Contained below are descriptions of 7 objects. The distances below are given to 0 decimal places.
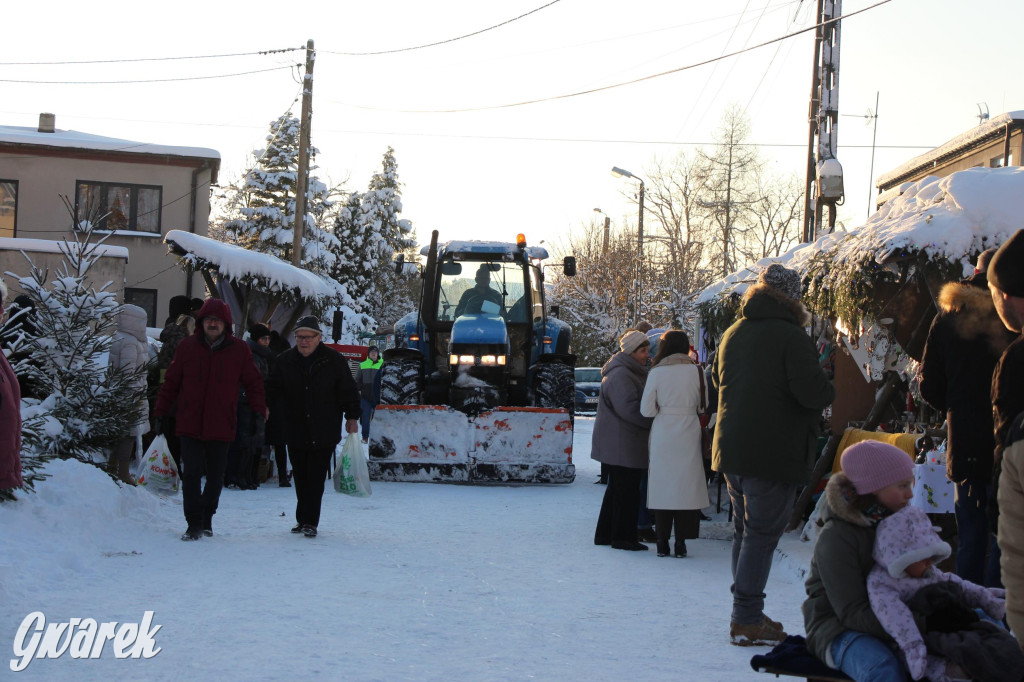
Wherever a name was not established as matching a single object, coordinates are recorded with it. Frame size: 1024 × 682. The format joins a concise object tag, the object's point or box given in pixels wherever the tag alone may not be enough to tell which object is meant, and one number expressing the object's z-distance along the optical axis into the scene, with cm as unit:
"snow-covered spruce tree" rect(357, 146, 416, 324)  5800
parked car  3484
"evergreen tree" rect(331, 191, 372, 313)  5719
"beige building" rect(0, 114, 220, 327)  3744
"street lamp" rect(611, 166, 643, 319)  3400
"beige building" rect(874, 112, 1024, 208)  3288
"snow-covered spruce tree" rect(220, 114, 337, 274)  4803
